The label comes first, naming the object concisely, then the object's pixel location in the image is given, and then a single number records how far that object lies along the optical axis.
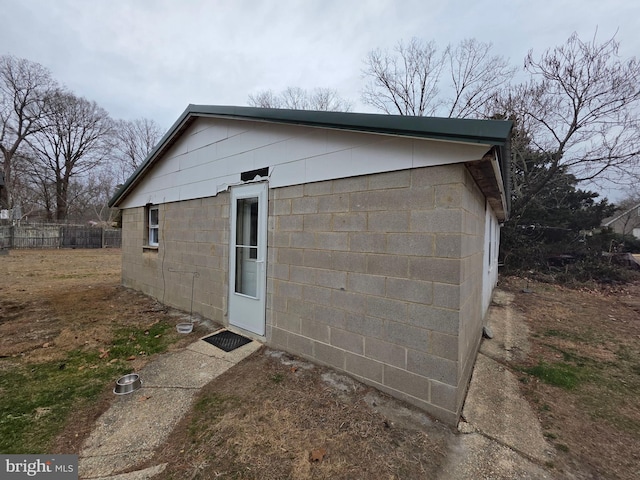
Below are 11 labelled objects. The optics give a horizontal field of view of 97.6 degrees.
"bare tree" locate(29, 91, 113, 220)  24.20
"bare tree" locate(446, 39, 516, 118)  13.21
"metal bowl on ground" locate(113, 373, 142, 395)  2.93
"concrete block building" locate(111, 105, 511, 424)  2.54
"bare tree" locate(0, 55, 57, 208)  21.81
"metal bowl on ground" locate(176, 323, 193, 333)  4.59
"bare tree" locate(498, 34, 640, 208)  9.93
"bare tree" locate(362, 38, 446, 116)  14.68
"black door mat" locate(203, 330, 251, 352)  4.03
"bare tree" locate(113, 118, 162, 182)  28.67
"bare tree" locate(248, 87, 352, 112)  18.48
